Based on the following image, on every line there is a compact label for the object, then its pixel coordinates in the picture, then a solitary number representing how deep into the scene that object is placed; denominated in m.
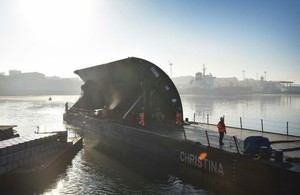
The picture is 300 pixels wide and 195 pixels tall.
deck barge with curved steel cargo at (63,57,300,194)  16.30
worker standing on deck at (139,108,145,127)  32.72
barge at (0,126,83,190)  19.82
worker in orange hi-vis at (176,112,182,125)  33.34
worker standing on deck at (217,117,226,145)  21.17
